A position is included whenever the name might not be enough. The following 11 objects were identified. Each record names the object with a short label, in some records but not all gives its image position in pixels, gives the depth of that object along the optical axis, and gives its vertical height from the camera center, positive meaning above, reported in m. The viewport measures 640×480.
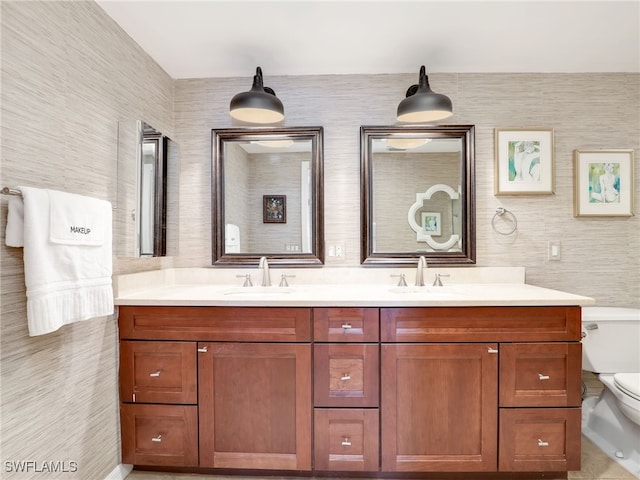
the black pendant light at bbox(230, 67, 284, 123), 1.81 +0.72
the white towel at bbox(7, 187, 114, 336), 1.13 -0.06
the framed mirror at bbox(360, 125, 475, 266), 2.11 +0.26
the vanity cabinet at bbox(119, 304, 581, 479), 1.56 -0.69
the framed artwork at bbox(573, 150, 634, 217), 2.12 +0.35
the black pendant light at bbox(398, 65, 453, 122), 1.79 +0.71
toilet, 1.84 -0.68
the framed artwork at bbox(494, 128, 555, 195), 2.11 +0.47
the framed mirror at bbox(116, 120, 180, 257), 1.72 +0.27
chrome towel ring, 2.13 +0.12
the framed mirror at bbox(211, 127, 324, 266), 2.13 +0.25
